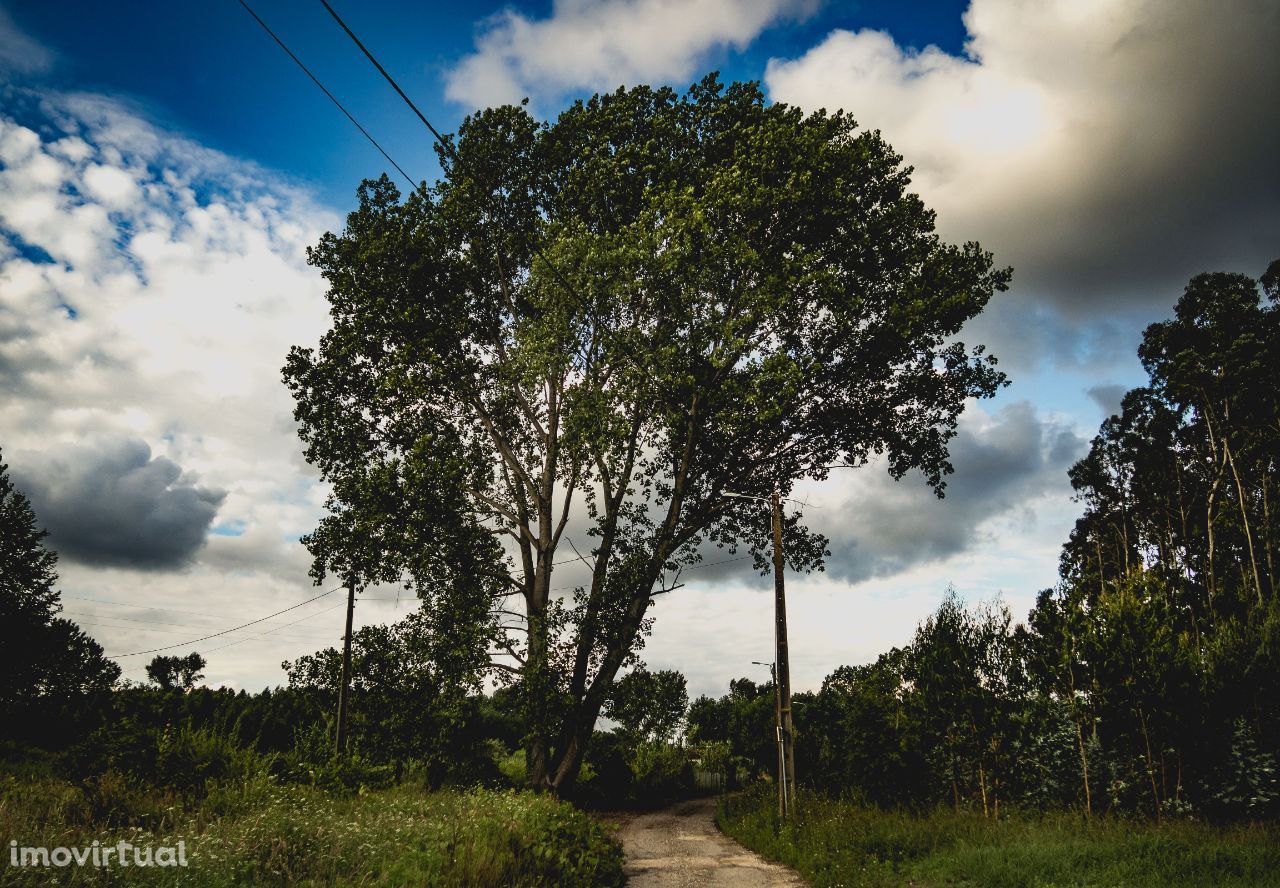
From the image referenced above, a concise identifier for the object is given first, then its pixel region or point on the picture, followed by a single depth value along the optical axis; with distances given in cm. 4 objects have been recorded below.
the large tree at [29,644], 4412
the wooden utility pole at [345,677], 1546
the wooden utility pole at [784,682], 1666
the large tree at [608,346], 1502
